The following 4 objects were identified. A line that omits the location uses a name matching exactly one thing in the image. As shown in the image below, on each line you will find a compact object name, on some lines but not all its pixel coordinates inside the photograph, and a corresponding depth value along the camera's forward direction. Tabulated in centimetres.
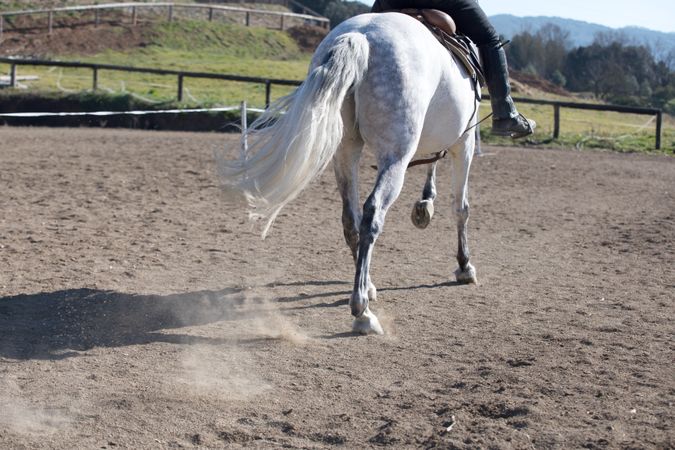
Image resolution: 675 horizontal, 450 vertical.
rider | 758
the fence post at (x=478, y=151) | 1607
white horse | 616
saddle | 721
